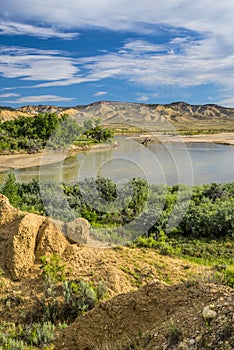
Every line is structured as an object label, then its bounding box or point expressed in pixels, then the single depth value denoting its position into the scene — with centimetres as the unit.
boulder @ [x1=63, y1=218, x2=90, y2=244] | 868
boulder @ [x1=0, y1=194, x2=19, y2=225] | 880
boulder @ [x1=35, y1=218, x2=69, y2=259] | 792
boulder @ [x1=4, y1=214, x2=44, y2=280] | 746
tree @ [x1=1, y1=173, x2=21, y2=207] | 1328
